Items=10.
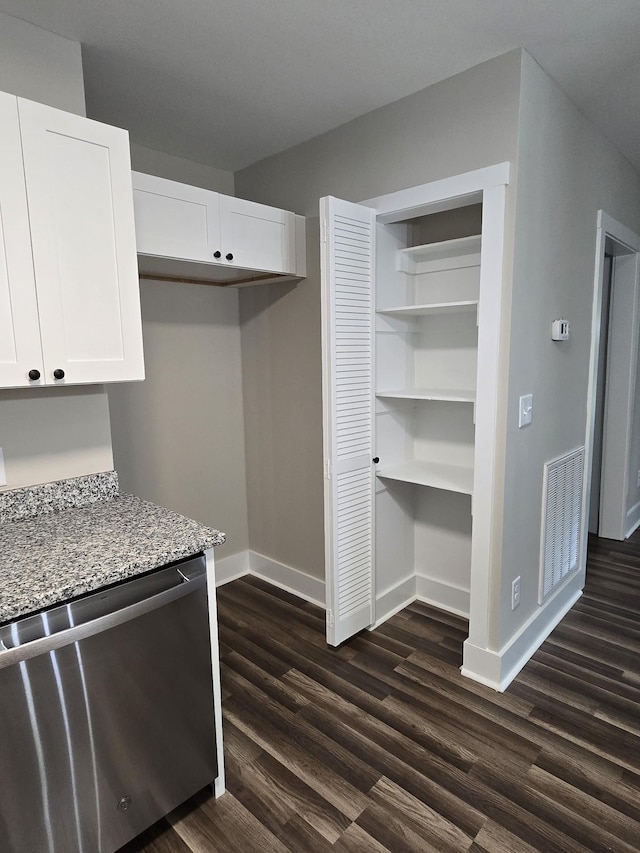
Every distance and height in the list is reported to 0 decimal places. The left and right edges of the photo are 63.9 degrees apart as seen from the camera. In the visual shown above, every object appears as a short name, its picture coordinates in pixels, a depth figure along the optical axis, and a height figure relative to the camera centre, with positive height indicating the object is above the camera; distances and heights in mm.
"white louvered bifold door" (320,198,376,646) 2338 -252
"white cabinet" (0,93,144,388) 1527 +349
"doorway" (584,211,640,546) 3672 -393
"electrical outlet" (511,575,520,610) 2383 -1113
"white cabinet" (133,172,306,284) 2188 +581
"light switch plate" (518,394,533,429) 2275 -258
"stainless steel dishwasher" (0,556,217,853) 1261 -960
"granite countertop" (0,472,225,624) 1296 -550
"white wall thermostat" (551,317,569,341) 2459 +107
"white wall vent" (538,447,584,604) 2629 -904
